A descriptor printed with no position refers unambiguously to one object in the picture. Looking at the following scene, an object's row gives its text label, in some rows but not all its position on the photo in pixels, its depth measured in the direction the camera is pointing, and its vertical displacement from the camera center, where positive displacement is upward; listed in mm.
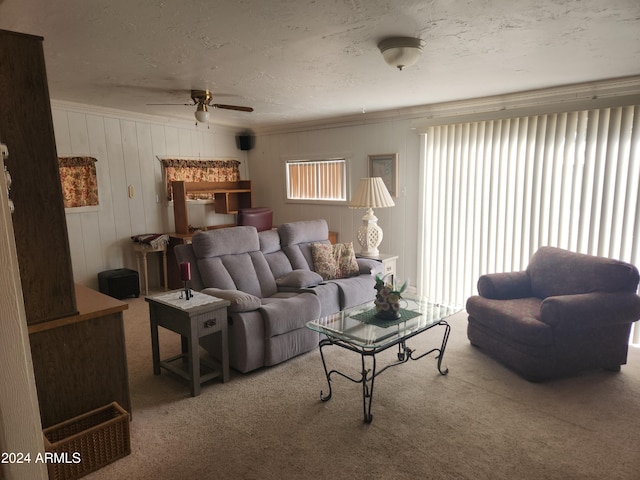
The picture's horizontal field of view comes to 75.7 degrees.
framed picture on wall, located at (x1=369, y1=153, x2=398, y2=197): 5113 +143
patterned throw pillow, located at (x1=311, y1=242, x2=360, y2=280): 4195 -819
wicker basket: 2012 -1313
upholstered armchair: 2910 -1055
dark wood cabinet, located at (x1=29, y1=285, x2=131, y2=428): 2156 -955
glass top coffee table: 2547 -992
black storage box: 4887 -1164
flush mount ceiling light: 2420 +772
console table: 5219 -880
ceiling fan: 3785 +765
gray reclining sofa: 3094 -921
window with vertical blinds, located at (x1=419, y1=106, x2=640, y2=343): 3602 -156
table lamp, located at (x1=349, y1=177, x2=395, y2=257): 4477 -259
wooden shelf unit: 5512 -185
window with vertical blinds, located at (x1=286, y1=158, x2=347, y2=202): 5785 +28
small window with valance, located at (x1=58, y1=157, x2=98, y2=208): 4727 +61
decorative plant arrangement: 2881 -849
